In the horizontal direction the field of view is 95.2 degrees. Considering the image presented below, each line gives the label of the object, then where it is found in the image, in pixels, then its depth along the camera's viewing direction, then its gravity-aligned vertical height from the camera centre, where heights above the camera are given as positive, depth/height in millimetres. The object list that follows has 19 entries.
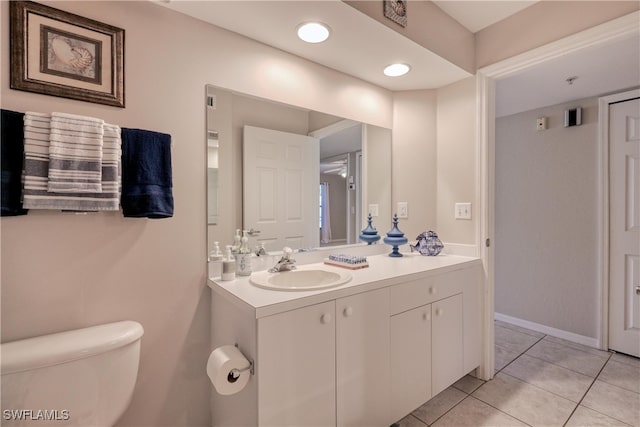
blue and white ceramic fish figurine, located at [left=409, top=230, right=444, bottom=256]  2062 -225
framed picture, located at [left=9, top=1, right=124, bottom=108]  1035 +598
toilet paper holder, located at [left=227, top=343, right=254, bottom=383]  1069 -588
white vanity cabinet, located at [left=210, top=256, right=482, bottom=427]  1086 -591
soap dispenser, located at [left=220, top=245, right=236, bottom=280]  1393 -274
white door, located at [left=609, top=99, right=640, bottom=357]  2281 -114
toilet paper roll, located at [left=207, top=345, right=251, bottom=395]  1049 -580
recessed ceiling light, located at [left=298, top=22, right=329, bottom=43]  1474 +936
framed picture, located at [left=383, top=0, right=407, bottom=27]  1509 +1066
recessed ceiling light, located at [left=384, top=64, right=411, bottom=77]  1895 +945
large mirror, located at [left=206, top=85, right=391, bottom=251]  1513 +236
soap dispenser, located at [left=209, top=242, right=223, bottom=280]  1429 -249
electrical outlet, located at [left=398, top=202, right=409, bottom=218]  2285 +24
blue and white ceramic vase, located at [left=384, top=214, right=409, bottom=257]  2074 -198
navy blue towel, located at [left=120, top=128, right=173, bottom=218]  1189 +141
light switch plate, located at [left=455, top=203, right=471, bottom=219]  2070 +8
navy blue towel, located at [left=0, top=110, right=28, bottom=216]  967 +171
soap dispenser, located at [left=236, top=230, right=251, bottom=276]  1479 -243
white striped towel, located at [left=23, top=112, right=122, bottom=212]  992 +101
